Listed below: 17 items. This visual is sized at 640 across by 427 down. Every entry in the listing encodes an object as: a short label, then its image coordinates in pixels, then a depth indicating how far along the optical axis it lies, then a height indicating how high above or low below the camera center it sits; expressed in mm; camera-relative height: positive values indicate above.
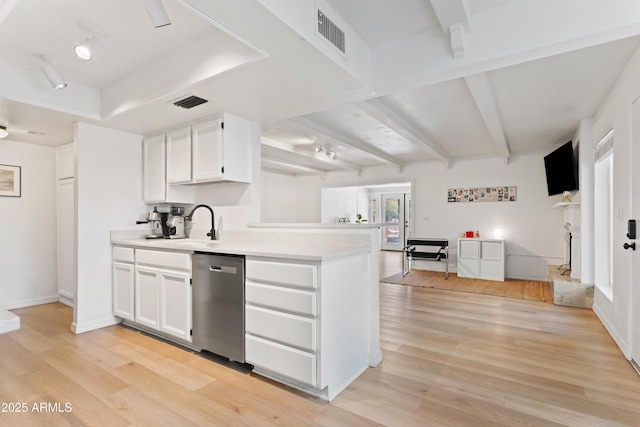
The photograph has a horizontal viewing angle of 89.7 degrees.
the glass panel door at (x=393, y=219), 10898 -254
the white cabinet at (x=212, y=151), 2998 +610
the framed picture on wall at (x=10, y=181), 3912 +416
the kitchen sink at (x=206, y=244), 2718 -272
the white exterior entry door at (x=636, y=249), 2266 -289
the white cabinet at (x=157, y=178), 3506 +398
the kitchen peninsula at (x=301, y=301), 1927 -607
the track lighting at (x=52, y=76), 2479 +1072
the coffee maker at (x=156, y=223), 3562 -106
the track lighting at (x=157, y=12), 1488 +939
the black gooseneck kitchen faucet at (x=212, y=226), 3348 -142
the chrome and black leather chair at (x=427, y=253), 6234 -802
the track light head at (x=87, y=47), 2100 +1114
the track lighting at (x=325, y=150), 5602 +1100
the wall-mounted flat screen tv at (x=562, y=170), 4473 +591
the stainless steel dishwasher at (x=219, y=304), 2279 -679
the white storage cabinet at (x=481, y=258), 5801 -880
